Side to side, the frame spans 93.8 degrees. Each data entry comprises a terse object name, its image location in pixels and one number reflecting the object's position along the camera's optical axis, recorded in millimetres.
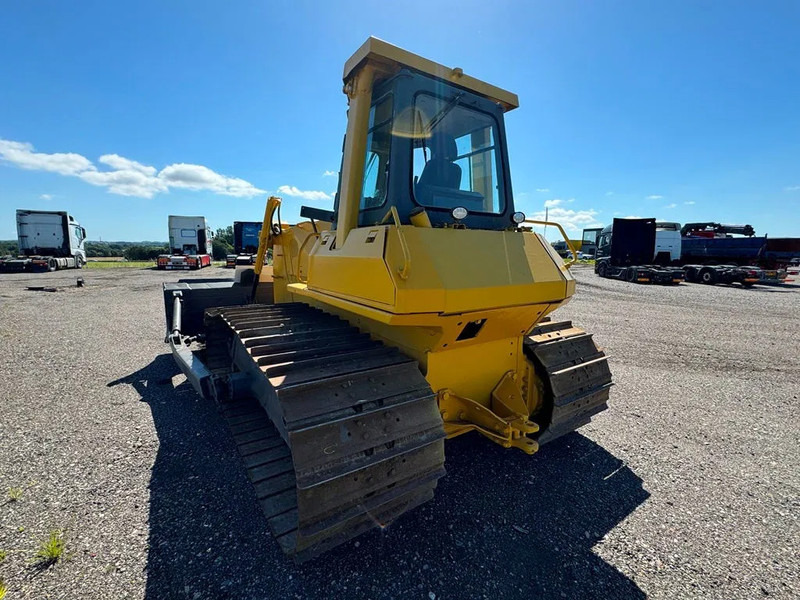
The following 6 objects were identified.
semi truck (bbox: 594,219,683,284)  19656
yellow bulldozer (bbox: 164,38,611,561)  2064
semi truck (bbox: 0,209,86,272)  22109
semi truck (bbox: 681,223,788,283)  17969
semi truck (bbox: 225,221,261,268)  28562
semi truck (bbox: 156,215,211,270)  28703
